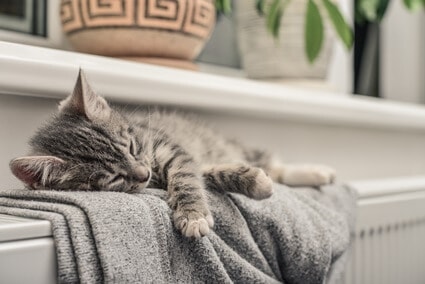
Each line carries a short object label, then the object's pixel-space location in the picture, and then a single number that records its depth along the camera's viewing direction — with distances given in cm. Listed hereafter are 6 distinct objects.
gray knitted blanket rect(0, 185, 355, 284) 61
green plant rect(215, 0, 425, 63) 114
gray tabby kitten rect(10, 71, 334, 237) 75
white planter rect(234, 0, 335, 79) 139
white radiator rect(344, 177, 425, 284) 121
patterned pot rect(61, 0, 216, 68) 104
